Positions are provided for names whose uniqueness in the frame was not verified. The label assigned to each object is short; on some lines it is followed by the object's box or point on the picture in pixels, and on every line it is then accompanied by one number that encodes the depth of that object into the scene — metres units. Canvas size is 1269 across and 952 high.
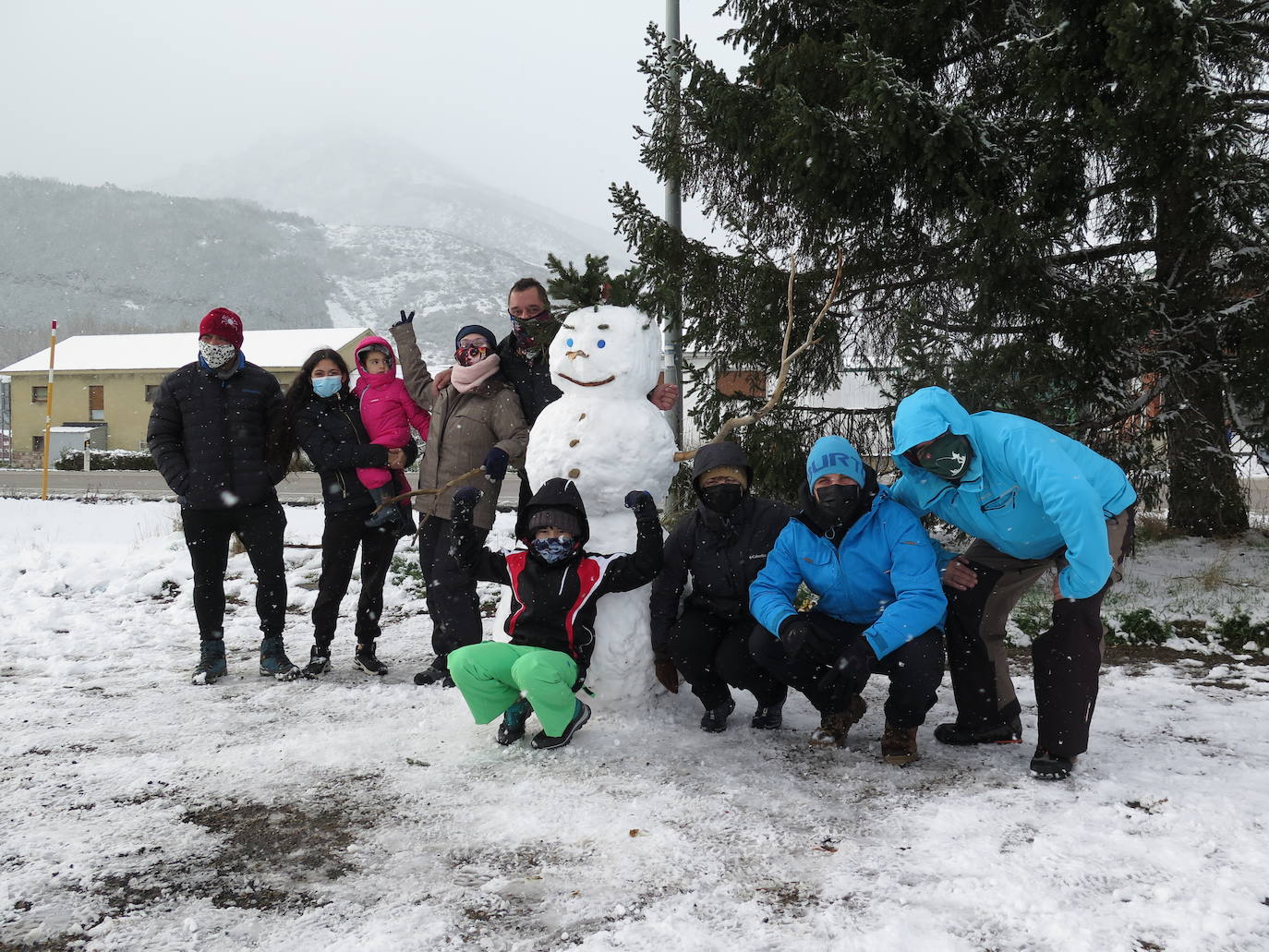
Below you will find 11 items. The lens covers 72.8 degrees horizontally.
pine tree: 5.18
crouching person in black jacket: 3.42
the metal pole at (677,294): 6.66
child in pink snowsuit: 4.50
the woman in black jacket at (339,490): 4.45
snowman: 3.51
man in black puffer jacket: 4.27
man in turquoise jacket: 2.88
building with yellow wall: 31.75
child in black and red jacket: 3.26
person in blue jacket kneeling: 3.10
